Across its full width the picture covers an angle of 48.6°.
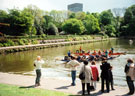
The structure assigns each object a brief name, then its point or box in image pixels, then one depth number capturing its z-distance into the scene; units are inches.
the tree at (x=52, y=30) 2955.2
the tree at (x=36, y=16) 2747.5
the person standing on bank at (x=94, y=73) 341.1
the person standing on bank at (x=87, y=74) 313.9
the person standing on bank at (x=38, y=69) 383.0
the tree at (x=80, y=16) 4456.7
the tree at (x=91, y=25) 3816.4
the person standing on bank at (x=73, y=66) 383.6
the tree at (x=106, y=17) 4451.3
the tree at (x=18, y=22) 2027.6
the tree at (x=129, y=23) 3988.7
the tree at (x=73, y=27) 3388.3
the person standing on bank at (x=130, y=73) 320.2
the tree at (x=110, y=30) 4013.3
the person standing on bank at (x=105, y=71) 333.4
